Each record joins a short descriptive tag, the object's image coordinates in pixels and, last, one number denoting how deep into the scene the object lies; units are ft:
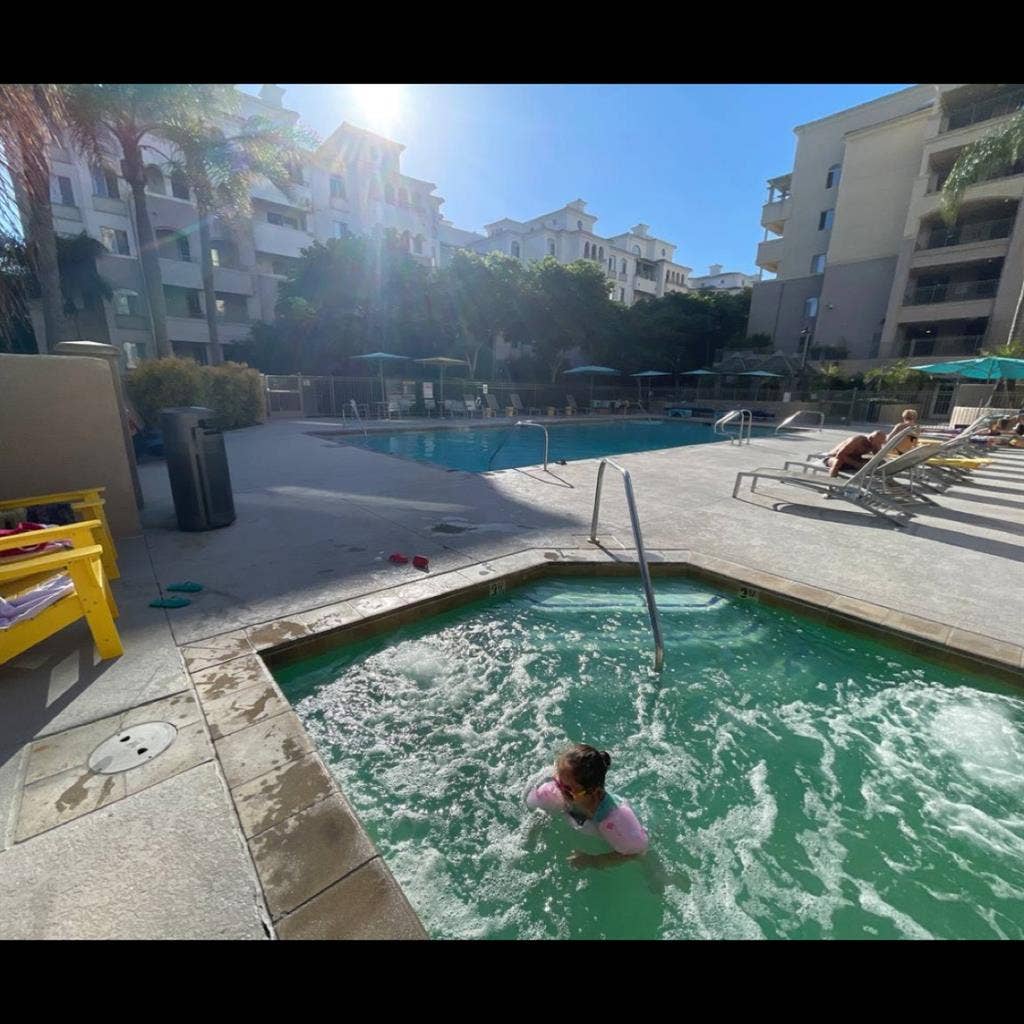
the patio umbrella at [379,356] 63.95
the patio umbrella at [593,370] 85.30
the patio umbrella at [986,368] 42.24
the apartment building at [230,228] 81.15
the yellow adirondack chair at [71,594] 8.23
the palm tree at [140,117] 42.19
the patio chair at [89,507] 13.01
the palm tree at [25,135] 13.88
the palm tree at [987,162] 66.64
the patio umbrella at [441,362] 69.01
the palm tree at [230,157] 53.52
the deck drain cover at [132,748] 6.74
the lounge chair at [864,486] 20.85
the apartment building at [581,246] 164.35
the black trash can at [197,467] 16.46
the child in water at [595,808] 6.57
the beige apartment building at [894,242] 83.41
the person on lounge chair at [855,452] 23.36
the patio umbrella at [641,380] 95.14
